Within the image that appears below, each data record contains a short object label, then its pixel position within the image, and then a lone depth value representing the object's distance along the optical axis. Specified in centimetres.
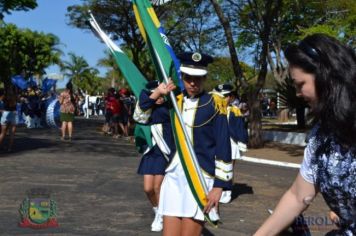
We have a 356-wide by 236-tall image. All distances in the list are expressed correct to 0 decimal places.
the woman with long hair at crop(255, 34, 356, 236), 208
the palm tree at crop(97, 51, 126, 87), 6910
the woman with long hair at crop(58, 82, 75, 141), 1741
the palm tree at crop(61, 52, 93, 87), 8256
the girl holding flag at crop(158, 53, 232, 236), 396
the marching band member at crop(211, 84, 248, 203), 926
